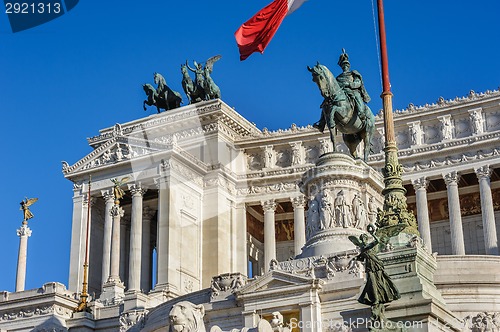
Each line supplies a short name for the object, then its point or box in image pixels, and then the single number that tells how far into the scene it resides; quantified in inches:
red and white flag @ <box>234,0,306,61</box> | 1232.8
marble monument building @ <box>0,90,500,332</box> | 2162.9
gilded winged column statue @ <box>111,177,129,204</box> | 2100.9
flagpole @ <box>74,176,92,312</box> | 1724.9
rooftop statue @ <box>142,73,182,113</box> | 2800.2
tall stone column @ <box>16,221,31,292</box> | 2183.8
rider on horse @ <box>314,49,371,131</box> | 1482.5
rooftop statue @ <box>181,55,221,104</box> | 2763.3
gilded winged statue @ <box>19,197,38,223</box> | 2243.6
